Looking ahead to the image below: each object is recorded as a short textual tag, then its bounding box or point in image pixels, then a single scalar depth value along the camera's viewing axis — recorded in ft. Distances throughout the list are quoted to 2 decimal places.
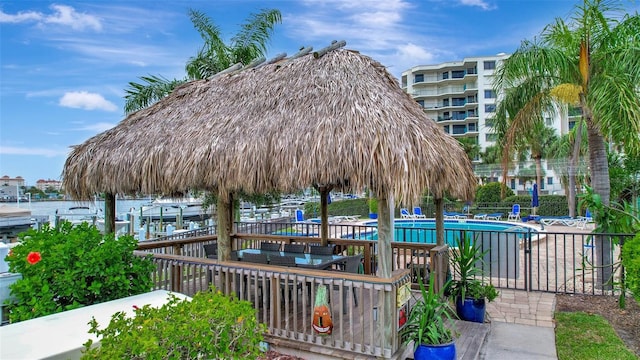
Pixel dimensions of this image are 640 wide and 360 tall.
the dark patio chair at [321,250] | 24.44
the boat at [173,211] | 76.49
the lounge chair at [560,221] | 66.57
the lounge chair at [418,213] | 77.54
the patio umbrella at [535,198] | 70.79
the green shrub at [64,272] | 15.03
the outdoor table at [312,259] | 19.72
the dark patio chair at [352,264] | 19.61
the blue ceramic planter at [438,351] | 13.53
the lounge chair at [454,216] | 75.65
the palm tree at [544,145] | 106.52
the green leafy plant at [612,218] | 22.43
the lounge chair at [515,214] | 77.82
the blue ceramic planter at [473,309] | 19.16
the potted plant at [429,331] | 13.60
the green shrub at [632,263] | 15.89
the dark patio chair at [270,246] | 26.64
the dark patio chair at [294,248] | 26.09
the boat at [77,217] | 67.51
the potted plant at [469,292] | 19.15
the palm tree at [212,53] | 47.65
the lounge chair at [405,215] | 74.53
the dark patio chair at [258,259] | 20.35
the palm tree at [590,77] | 22.57
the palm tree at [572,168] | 71.51
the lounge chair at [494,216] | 77.99
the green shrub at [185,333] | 7.54
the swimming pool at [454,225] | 55.03
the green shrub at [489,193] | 90.89
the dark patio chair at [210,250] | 25.70
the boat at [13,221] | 57.72
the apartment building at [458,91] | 166.09
